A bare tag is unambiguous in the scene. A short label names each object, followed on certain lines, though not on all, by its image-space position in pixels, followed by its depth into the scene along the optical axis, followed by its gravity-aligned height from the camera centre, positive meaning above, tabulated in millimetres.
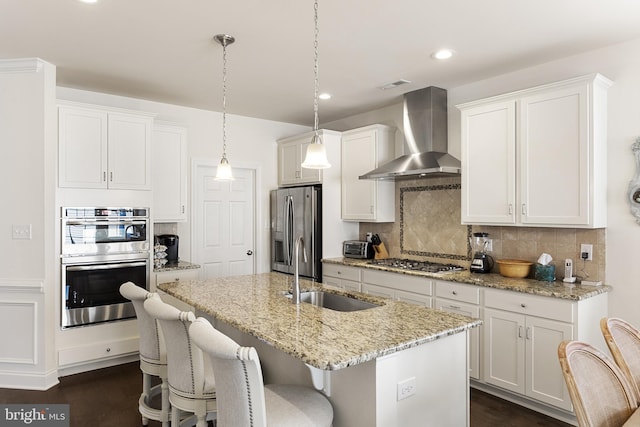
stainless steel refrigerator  4781 -135
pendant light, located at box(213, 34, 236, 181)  2869 +392
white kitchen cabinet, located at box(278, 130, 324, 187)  4966 +671
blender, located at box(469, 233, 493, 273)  3619 -370
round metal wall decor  2873 +174
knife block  4750 -438
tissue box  3158 -458
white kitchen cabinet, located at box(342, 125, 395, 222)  4551 +485
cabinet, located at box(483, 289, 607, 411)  2771 -882
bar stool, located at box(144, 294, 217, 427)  1991 -769
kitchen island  1669 -607
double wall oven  3582 -409
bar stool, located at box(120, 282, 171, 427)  2379 -804
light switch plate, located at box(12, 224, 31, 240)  3377 -127
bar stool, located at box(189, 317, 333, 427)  1490 -700
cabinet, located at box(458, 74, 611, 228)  2891 +448
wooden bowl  3312 -447
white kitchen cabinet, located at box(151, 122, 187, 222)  4242 +452
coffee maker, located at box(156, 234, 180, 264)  4406 -315
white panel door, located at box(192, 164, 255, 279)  4863 -98
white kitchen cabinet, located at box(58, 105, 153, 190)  3598 +627
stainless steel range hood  3938 +810
